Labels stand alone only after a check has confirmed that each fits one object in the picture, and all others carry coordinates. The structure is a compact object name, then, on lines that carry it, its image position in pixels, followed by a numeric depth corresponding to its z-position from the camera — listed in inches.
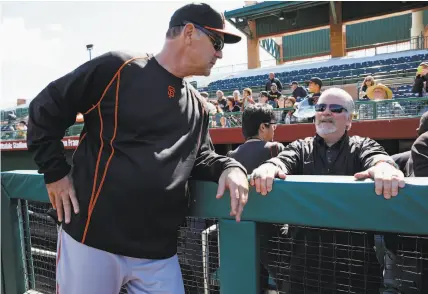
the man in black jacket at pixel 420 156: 82.6
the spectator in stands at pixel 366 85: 335.9
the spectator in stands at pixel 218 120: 351.6
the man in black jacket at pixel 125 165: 56.4
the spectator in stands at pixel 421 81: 300.4
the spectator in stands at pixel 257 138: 112.0
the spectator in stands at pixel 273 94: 404.8
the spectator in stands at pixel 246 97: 389.4
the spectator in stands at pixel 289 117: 319.6
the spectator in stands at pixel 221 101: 429.9
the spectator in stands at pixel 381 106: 281.5
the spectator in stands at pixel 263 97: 388.1
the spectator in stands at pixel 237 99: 402.9
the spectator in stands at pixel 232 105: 393.7
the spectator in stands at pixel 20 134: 448.3
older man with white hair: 56.6
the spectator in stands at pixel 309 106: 307.6
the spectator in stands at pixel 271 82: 472.6
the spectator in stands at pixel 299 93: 394.3
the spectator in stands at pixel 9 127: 471.8
